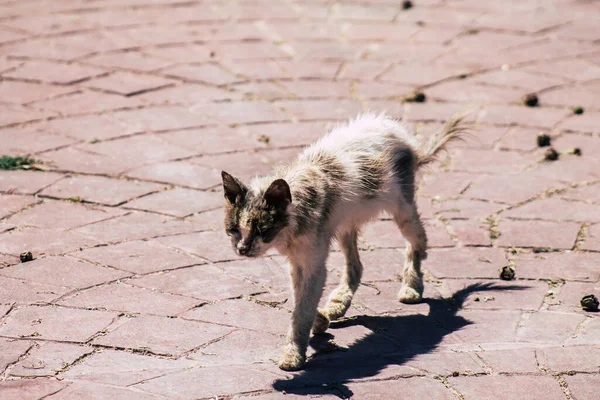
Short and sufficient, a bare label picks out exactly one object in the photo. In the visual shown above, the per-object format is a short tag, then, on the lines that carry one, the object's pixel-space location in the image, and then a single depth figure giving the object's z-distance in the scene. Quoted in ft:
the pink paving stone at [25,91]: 52.85
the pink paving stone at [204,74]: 56.49
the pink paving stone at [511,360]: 28.94
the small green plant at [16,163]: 44.78
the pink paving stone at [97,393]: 26.09
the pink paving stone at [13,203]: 40.55
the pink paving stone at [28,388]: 26.03
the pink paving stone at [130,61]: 57.67
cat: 28.22
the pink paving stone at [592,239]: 39.06
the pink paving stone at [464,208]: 42.37
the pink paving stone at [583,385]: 27.48
